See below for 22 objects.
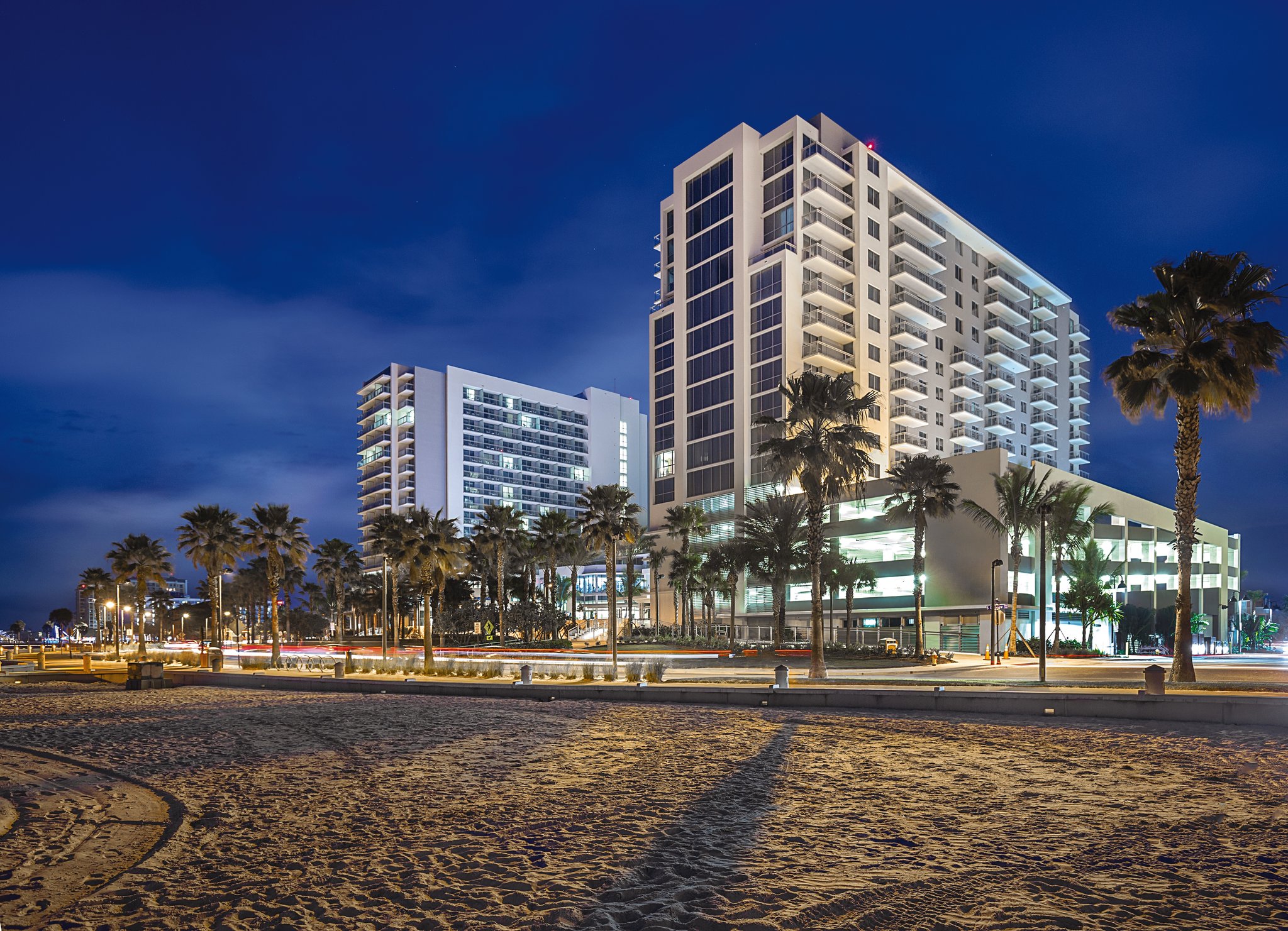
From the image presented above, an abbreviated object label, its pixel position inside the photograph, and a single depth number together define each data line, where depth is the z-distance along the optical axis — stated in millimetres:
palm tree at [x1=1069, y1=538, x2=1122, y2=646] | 56875
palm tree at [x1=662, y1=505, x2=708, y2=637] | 68625
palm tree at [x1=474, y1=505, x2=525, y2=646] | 76562
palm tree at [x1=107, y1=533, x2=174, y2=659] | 76188
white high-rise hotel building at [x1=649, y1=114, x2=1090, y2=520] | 81125
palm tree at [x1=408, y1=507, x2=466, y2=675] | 52656
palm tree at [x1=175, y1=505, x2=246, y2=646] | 60094
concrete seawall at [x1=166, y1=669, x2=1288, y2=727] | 15750
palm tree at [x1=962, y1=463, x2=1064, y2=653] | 53938
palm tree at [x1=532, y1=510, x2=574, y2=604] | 75312
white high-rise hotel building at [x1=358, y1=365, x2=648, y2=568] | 146500
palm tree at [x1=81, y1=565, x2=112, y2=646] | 97188
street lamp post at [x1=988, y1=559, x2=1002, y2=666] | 43847
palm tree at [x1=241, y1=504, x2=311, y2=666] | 57656
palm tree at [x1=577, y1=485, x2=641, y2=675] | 59562
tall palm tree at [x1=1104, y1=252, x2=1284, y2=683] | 23828
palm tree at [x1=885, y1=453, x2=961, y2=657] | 48625
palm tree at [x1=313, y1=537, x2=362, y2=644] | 103812
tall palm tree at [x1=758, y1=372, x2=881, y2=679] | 29703
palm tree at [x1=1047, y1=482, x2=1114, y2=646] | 55000
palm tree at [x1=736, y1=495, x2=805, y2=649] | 49750
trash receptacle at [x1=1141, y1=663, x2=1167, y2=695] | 18906
